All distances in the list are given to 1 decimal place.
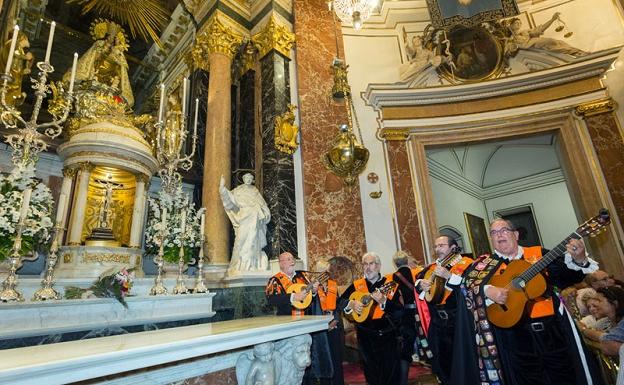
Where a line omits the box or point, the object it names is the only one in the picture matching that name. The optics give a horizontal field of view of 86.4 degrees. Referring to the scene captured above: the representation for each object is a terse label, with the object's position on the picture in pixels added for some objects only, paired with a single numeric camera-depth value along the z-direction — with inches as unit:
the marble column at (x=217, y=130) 233.1
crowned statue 245.3
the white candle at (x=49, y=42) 120.5
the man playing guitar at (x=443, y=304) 127.9
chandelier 242.6
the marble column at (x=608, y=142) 252.2
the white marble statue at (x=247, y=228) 211.0
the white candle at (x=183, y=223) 156.6
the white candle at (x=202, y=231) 155.8
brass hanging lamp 252.4
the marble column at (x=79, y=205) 188.1
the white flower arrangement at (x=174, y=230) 183.0
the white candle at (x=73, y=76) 128.4
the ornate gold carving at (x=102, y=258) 182.5
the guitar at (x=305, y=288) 141.6
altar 43.1
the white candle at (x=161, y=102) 150.9
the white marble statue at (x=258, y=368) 80.0
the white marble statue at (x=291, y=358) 89.3
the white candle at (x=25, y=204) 106.6
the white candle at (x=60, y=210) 145.9
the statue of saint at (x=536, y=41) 290.7
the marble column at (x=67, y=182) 193.5
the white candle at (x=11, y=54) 113.4
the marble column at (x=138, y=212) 211.6
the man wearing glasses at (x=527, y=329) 96.3
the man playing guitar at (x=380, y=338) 140.7
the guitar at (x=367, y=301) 144.5
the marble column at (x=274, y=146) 235.9
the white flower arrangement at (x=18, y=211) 133.2
